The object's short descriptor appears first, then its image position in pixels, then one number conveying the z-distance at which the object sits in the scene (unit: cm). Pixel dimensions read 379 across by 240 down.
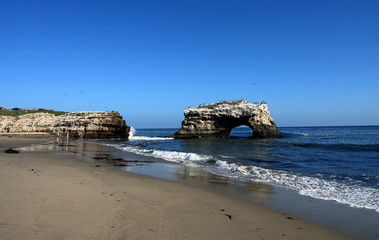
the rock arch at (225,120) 4053
